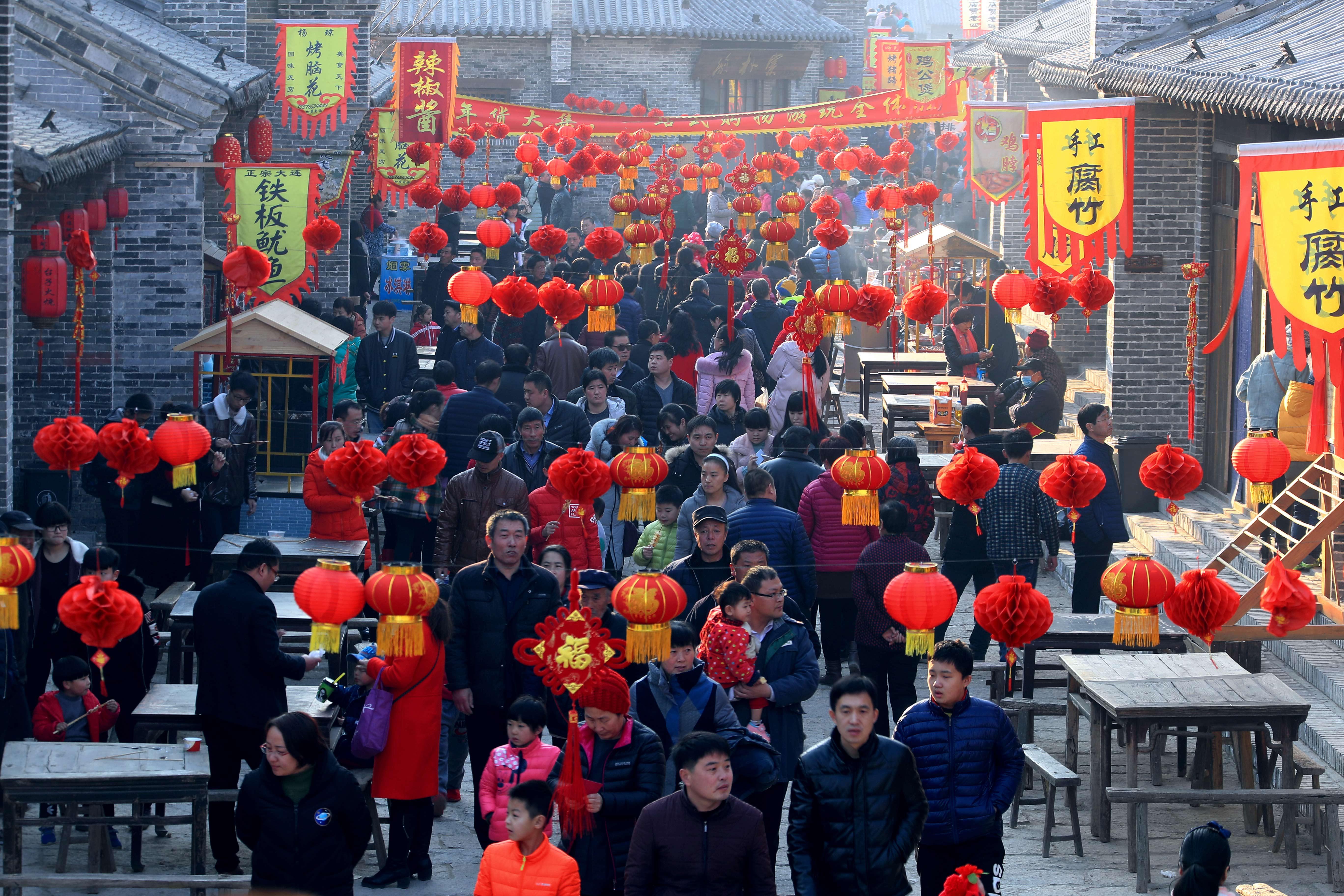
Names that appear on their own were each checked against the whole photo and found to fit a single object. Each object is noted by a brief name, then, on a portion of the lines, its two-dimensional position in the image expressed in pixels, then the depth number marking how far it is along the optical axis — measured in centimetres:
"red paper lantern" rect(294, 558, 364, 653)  1520
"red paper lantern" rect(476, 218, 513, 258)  3750
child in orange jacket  1173
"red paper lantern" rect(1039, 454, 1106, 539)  1873
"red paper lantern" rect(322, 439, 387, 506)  1756
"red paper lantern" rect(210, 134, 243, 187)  3173
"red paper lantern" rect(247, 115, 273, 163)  3619
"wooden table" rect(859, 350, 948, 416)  3706
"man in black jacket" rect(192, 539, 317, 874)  1527
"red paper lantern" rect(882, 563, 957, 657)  1612
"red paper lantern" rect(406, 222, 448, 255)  3575
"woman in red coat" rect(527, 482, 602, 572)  1934
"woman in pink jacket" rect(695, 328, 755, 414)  2745
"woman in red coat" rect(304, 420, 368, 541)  2166
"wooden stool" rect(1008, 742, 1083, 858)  1669
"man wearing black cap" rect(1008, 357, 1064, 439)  2809
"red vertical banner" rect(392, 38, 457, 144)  4644
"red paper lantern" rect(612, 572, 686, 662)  1460
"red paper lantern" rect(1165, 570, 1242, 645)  1603
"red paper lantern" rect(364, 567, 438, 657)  1483
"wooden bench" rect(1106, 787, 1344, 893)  1555
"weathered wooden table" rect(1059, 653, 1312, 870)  1625
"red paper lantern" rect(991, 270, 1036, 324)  2923
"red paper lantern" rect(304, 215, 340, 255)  3016
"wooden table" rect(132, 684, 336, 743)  1616
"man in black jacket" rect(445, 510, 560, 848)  1598
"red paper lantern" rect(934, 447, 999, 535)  1916
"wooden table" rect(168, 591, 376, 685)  1875
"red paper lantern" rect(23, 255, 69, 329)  2437
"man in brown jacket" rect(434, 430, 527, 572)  1969
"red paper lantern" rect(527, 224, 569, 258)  3494
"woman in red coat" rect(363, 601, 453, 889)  1524
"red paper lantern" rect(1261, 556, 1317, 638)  1695
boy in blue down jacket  1330
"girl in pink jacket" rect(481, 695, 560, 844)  1366
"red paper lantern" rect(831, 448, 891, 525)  1911
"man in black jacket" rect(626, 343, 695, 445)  2625
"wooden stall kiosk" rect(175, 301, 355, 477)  2727
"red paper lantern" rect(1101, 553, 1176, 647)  1630
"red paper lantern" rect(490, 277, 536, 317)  2878
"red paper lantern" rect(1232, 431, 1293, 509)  1889
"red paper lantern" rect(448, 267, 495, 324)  2894
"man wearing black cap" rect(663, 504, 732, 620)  1792
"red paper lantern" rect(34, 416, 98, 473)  1869
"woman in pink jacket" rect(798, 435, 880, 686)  2027
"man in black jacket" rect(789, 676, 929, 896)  1233
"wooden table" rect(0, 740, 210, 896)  1441
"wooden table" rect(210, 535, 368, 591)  2055
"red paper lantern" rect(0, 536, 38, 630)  1528
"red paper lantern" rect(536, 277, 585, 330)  2781
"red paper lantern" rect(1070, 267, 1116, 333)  2694
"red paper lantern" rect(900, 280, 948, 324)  3052
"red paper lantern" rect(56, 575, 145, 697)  1559
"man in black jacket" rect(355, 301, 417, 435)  3028
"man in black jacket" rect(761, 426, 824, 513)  2145
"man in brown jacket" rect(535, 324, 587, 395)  2884
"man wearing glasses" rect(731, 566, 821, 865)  1480
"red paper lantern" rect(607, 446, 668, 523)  1905
